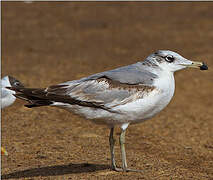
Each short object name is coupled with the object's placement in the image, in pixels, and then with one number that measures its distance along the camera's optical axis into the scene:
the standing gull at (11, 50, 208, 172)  10.68
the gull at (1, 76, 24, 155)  15.93
